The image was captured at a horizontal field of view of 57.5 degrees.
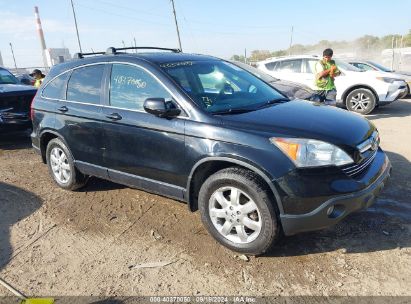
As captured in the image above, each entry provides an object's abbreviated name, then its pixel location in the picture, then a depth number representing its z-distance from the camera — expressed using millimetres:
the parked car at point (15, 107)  7379
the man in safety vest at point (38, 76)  9627
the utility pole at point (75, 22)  42525
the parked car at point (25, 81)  10008
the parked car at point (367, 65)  11445
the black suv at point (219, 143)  3020
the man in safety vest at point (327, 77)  8008
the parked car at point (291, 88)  8264
